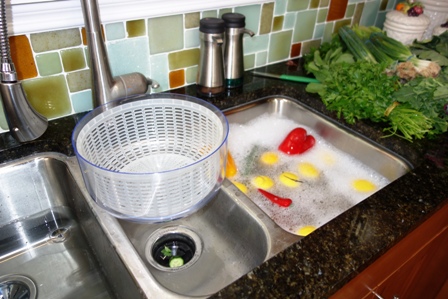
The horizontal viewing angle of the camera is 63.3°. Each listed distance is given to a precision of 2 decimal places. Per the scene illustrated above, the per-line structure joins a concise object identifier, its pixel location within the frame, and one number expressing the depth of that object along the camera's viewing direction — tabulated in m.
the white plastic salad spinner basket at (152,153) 0.64
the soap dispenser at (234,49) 1.01
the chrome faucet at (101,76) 0.78
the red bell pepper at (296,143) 1.03
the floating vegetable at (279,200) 0.86
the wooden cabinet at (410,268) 0.68
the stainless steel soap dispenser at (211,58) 0.96
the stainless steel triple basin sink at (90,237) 0.73
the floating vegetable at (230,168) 0.94
